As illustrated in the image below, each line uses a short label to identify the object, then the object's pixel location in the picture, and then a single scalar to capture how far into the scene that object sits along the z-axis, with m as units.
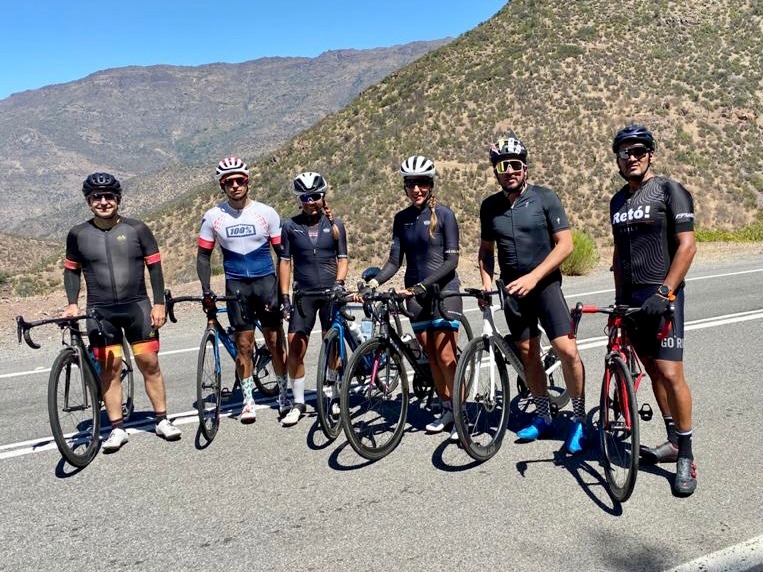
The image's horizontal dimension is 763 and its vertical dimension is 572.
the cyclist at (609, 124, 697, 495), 4.19
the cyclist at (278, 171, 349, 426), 5.90
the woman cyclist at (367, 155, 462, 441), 5.37
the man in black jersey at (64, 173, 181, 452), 5.39
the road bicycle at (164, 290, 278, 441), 5.48
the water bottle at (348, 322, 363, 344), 5.88
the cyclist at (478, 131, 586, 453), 4.86
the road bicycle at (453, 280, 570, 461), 4.70
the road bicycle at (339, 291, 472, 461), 5.10
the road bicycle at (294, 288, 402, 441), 5.22
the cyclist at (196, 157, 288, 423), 5.88
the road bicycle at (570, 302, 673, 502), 4.18
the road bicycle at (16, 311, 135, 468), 4.98
